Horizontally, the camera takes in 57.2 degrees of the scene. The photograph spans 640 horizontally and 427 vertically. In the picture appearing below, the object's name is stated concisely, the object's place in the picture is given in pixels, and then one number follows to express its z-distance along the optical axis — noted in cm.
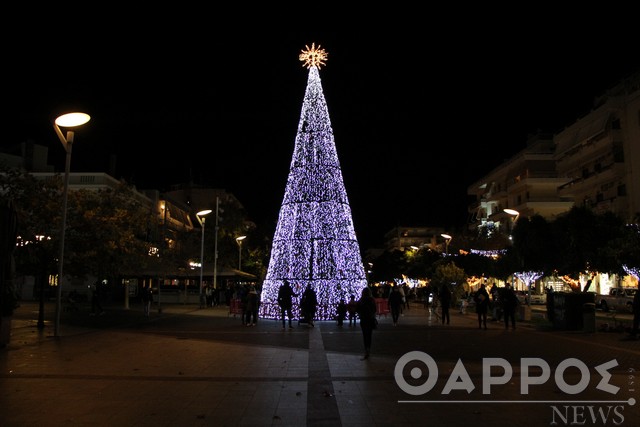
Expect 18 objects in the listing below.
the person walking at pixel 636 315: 1784
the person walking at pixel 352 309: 2116
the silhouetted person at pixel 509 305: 2216
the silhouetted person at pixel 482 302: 2202
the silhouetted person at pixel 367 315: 1318
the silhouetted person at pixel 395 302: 2328
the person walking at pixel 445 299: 2359
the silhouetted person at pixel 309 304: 2183
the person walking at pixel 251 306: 2288
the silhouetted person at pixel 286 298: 2198
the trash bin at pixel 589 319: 2014
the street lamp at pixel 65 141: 1609
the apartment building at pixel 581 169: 4362
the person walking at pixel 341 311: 2266
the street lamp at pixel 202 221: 3744
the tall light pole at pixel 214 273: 4022
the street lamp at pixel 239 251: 5497
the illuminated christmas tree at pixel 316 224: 2442
